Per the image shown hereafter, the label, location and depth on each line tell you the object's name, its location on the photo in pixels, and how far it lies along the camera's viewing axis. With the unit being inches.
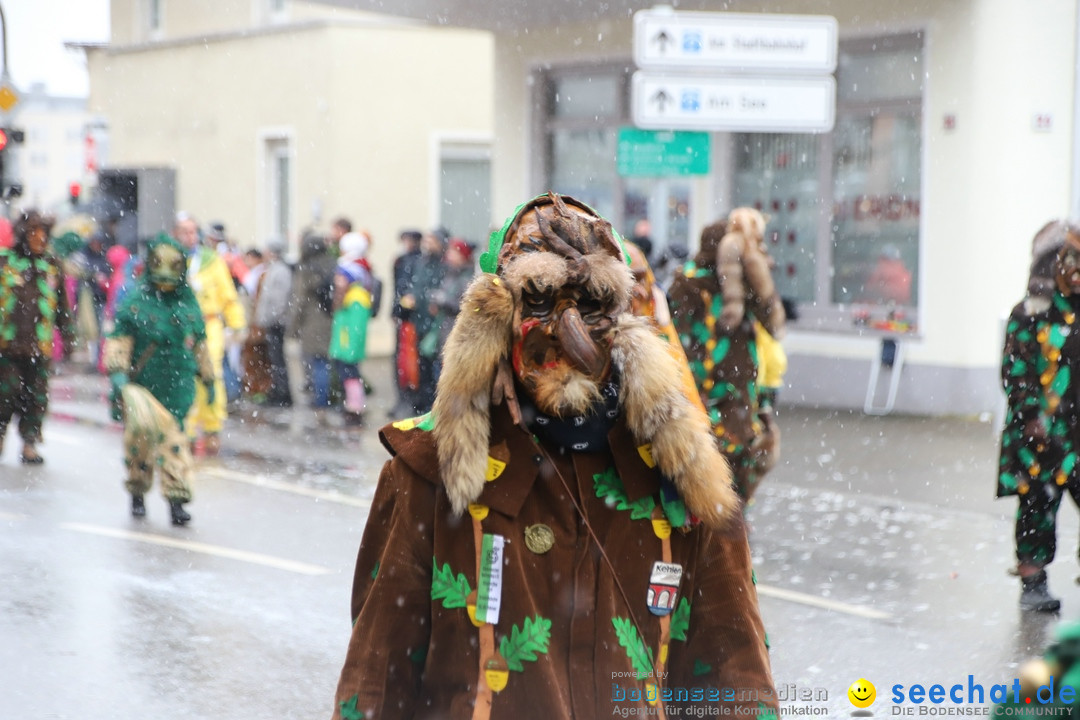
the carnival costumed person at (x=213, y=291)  552.4
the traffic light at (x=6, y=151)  717.3
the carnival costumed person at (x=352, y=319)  574.9
